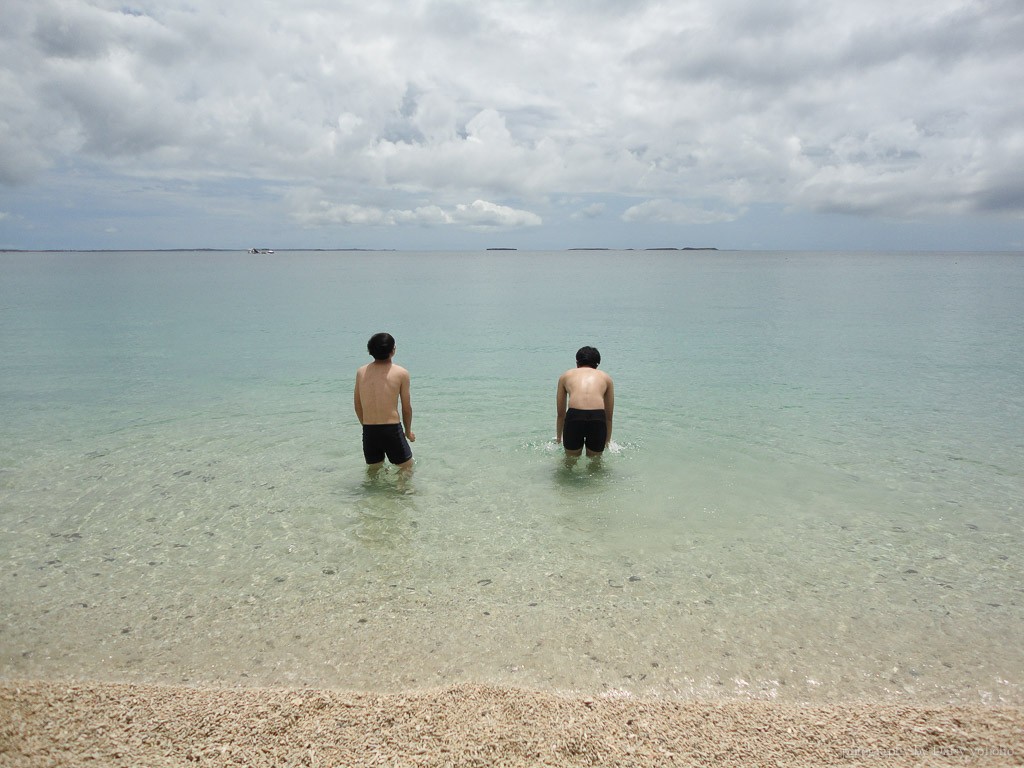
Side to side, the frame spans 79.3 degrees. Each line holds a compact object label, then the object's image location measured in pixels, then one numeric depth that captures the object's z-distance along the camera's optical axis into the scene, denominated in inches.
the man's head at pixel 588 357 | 310.3
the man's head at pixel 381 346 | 277.1
